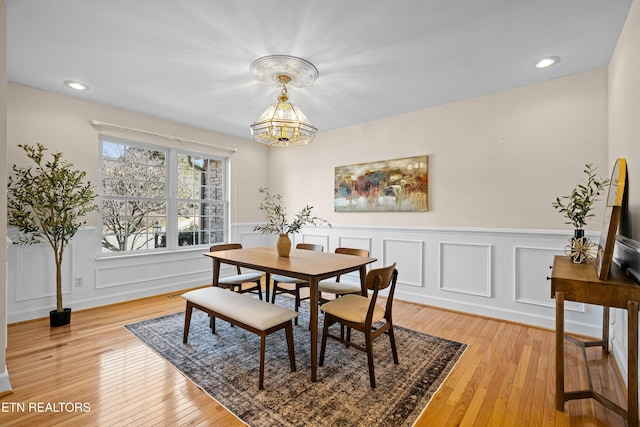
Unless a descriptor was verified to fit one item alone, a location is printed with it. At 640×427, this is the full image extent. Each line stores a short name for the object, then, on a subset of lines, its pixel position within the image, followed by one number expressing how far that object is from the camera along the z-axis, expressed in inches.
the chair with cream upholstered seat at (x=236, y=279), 129.5
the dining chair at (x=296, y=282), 128.0
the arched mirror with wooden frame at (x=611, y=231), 63.0
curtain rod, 145.8
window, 154.9
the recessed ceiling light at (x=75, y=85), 122.7
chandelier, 103.6
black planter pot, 120.0
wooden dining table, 84.3
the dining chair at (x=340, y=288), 115.2
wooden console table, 60.3
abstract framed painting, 154.5
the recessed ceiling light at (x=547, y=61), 102.3
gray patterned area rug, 69.1
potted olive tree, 118.2
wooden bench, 81.3
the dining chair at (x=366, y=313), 78.4
